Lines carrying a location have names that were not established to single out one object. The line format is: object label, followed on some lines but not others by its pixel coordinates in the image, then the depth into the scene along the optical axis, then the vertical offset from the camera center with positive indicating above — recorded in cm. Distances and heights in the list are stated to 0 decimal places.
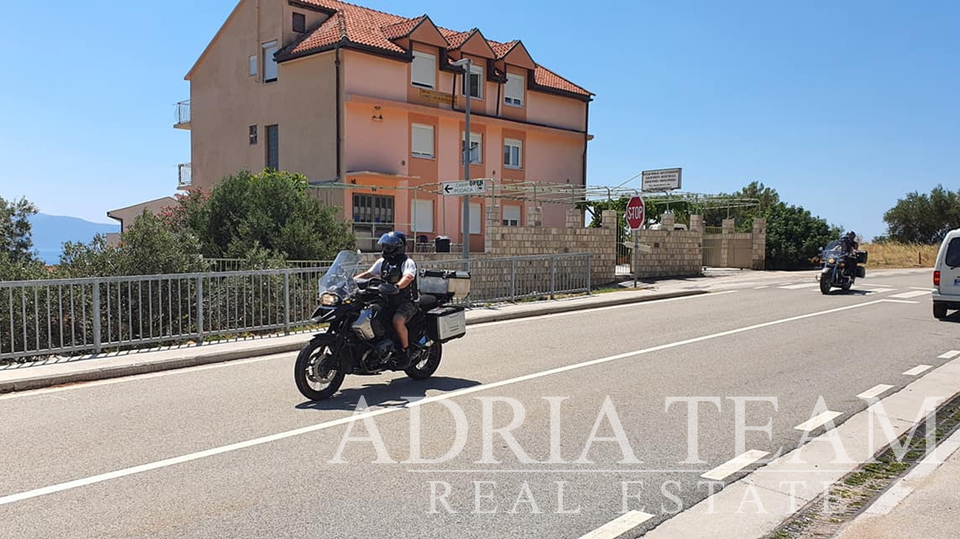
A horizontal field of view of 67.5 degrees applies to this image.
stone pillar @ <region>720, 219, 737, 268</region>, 3266 -5
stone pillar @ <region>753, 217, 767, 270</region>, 3152 -31
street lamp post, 1834 +185
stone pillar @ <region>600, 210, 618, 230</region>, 2277 +61
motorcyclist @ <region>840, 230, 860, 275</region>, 1980 -18
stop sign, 1980 +70
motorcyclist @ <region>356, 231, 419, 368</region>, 764 -41
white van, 1398 -72
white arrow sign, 1673 +119
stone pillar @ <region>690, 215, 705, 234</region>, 2667 +58
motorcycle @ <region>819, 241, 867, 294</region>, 1952 -75
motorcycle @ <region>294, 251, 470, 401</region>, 711 -103
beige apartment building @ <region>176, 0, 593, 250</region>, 2844 +552
